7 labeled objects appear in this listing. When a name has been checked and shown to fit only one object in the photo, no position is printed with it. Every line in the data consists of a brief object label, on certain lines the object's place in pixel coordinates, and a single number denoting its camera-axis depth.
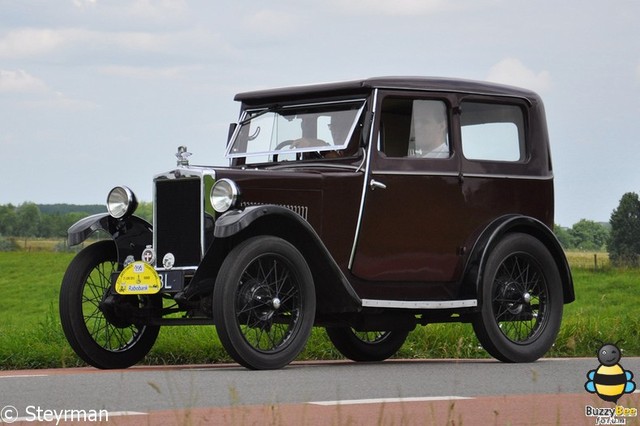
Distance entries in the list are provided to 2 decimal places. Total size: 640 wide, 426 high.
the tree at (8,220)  86.69
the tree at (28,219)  85.12
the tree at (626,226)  79.25
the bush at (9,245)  71.01
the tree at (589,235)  74.94
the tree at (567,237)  71.50
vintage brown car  9.41
